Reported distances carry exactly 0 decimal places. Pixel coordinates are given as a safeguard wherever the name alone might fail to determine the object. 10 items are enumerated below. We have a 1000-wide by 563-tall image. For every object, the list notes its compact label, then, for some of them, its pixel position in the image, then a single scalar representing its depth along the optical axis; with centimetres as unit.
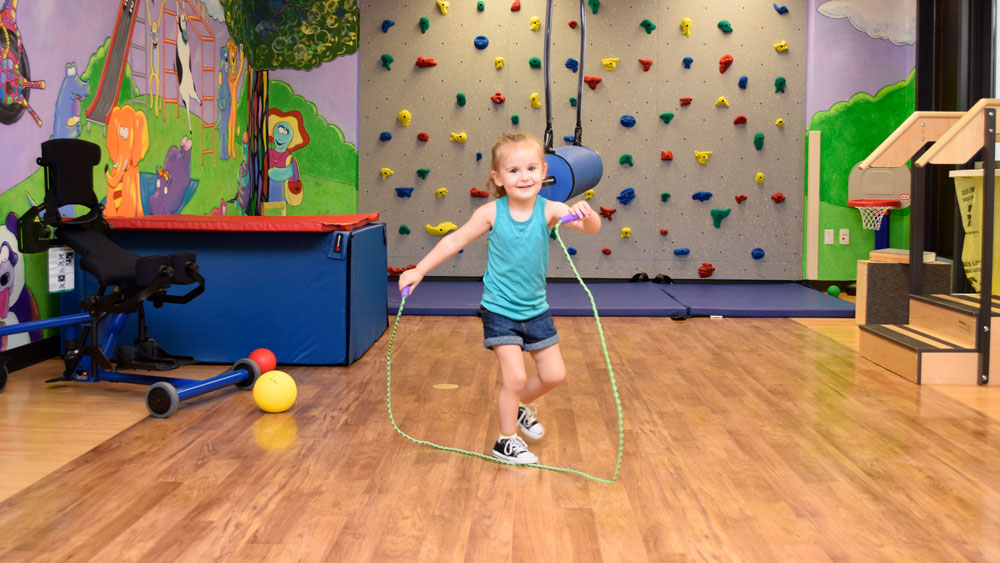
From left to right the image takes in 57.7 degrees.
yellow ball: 321
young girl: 269
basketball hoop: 686
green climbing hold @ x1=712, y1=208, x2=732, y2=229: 726
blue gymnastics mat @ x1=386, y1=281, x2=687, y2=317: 576
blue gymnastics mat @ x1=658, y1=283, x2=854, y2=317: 573
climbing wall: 720
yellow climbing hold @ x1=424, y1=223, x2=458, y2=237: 731
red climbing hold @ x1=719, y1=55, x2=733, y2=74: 716
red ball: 378
